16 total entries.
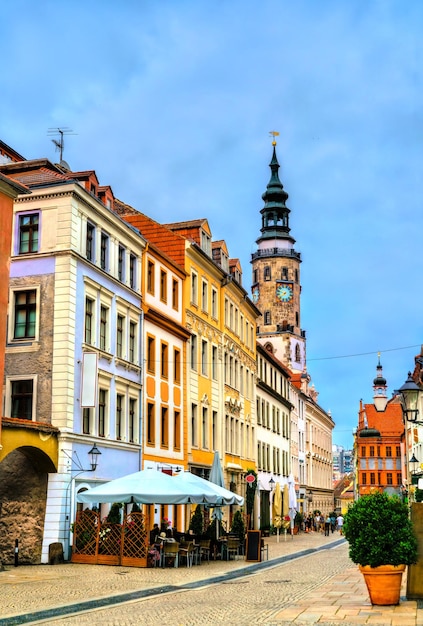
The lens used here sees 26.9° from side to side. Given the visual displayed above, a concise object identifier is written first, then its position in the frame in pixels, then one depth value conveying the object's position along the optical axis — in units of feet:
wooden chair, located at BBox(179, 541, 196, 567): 85.01
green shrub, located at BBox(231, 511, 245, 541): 106.89
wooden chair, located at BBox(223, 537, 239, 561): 95.76
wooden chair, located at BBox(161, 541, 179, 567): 82.58
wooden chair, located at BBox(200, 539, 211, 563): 93.66
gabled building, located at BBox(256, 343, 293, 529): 194.90
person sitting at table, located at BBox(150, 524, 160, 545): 87.71
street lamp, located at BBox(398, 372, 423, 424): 72.90
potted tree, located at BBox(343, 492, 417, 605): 47.70
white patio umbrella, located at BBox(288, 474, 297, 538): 235.83
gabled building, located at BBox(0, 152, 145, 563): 89.15
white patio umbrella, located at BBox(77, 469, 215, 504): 79.87
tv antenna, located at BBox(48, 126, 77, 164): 128.67
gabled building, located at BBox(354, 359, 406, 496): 467.11
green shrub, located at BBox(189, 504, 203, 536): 102.22
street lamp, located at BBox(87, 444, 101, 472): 92.38
